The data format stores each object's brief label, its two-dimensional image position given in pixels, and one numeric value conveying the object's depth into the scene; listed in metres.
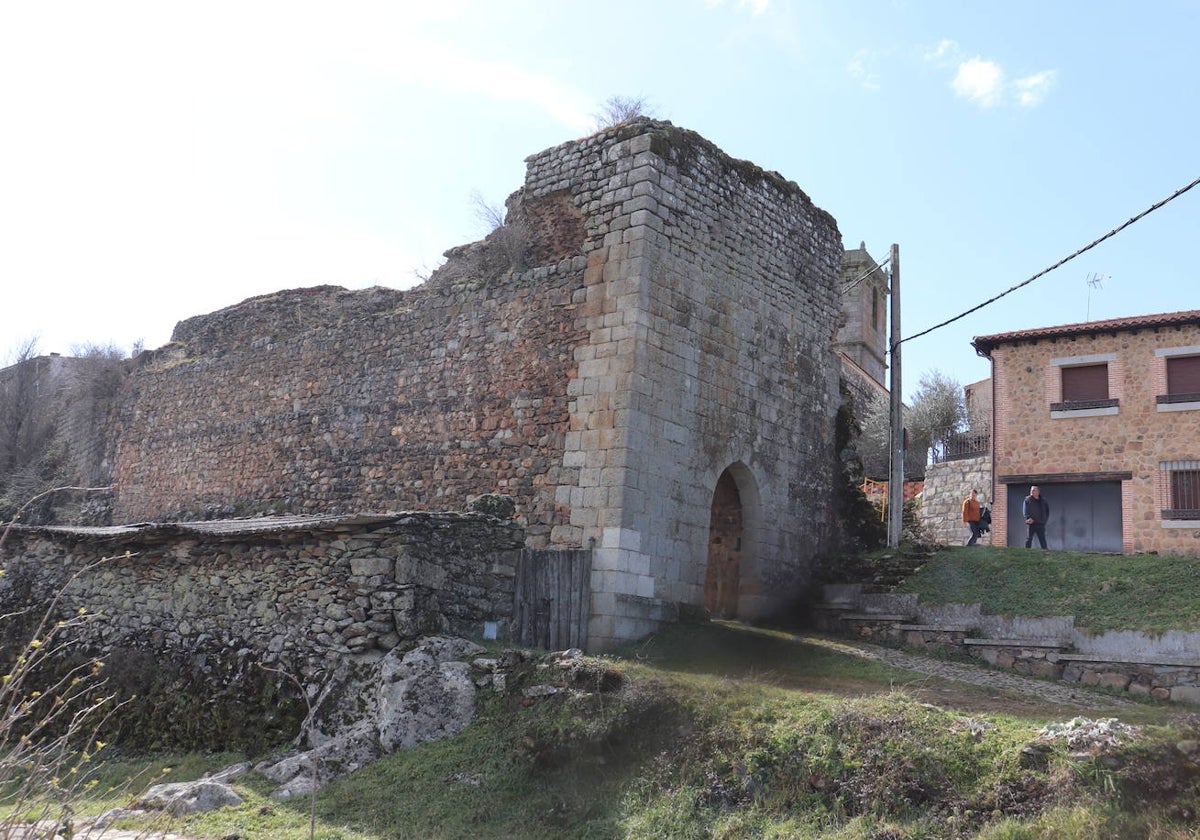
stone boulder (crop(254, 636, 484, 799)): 8.52
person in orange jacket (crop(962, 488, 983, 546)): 18.22
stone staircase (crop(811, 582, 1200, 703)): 10.17
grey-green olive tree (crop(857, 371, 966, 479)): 25.23
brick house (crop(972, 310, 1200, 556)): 17.55
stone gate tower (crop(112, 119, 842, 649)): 11.70
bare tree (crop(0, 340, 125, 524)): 21.33
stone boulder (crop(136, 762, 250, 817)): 7.64
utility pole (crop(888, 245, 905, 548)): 15.73
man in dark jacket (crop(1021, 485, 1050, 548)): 16.67
